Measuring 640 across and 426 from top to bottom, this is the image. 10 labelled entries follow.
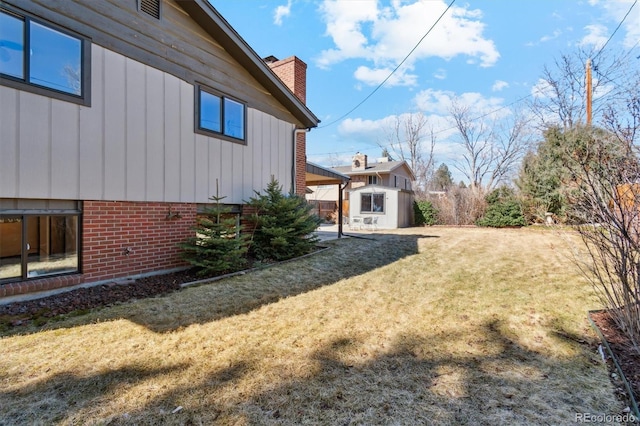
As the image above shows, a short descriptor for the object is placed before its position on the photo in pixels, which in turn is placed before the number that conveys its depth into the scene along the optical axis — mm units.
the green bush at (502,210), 16594
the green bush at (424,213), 18812
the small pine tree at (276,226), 7516
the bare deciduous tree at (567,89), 16764
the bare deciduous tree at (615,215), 3082
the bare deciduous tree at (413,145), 34031
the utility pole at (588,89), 15927
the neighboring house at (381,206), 18125
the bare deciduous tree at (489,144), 27359
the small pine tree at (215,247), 5906
